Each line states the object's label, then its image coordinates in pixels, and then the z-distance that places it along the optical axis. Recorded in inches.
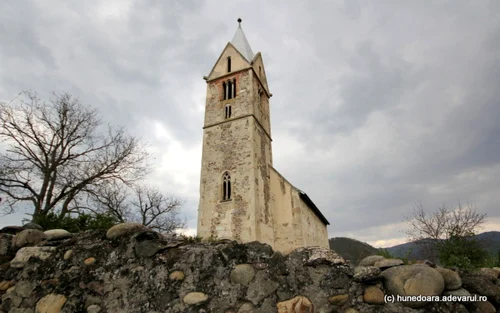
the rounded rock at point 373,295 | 100.3
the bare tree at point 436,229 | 709.9
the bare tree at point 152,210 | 887.7
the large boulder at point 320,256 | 111.5
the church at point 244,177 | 613.9
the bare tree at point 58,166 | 540.1
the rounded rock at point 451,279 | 99.5
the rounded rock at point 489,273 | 108.6
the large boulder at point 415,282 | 95.7
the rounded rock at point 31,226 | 175.9
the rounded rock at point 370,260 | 117.6
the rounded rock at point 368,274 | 102.7
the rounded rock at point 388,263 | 109.0
